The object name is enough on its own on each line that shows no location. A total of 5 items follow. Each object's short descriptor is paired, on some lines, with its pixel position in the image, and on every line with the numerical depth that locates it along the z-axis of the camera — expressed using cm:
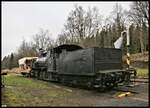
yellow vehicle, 1596
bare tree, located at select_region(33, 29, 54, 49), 3986
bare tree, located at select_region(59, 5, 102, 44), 2180
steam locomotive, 626
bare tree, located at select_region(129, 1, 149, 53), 1513
